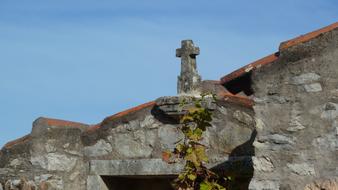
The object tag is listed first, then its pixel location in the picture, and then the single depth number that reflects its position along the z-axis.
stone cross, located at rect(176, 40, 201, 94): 12.27
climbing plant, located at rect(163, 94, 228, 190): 9.70
